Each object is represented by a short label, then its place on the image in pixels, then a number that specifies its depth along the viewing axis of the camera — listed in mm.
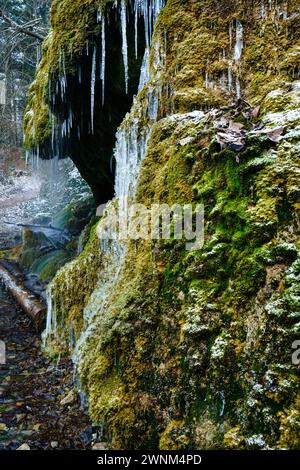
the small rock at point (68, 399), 3999
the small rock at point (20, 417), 3767
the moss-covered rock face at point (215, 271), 2172
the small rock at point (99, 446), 3106
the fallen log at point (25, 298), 6535
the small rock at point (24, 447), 3293
